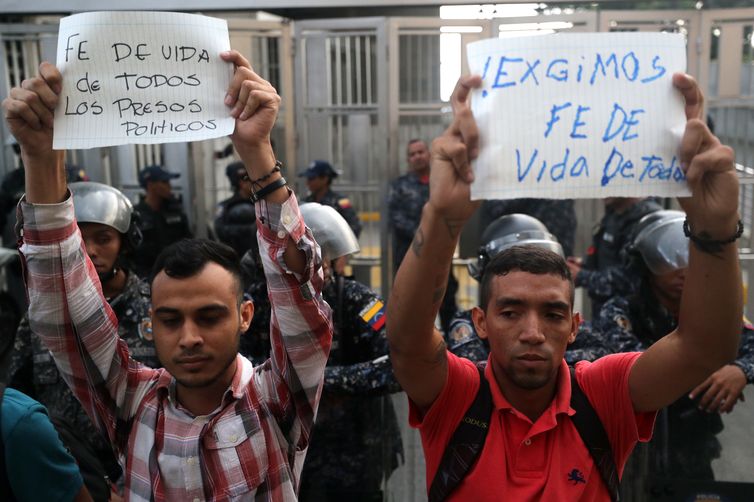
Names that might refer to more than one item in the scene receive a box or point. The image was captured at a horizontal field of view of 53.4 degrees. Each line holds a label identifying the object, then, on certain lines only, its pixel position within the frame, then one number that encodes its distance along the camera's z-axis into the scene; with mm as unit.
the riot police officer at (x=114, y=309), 2838
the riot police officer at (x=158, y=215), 6207
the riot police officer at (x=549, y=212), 5977
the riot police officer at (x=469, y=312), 3098
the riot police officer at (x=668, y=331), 2977
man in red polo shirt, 1633
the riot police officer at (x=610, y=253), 4926
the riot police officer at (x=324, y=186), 6324
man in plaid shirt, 1841
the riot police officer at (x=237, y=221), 6375
